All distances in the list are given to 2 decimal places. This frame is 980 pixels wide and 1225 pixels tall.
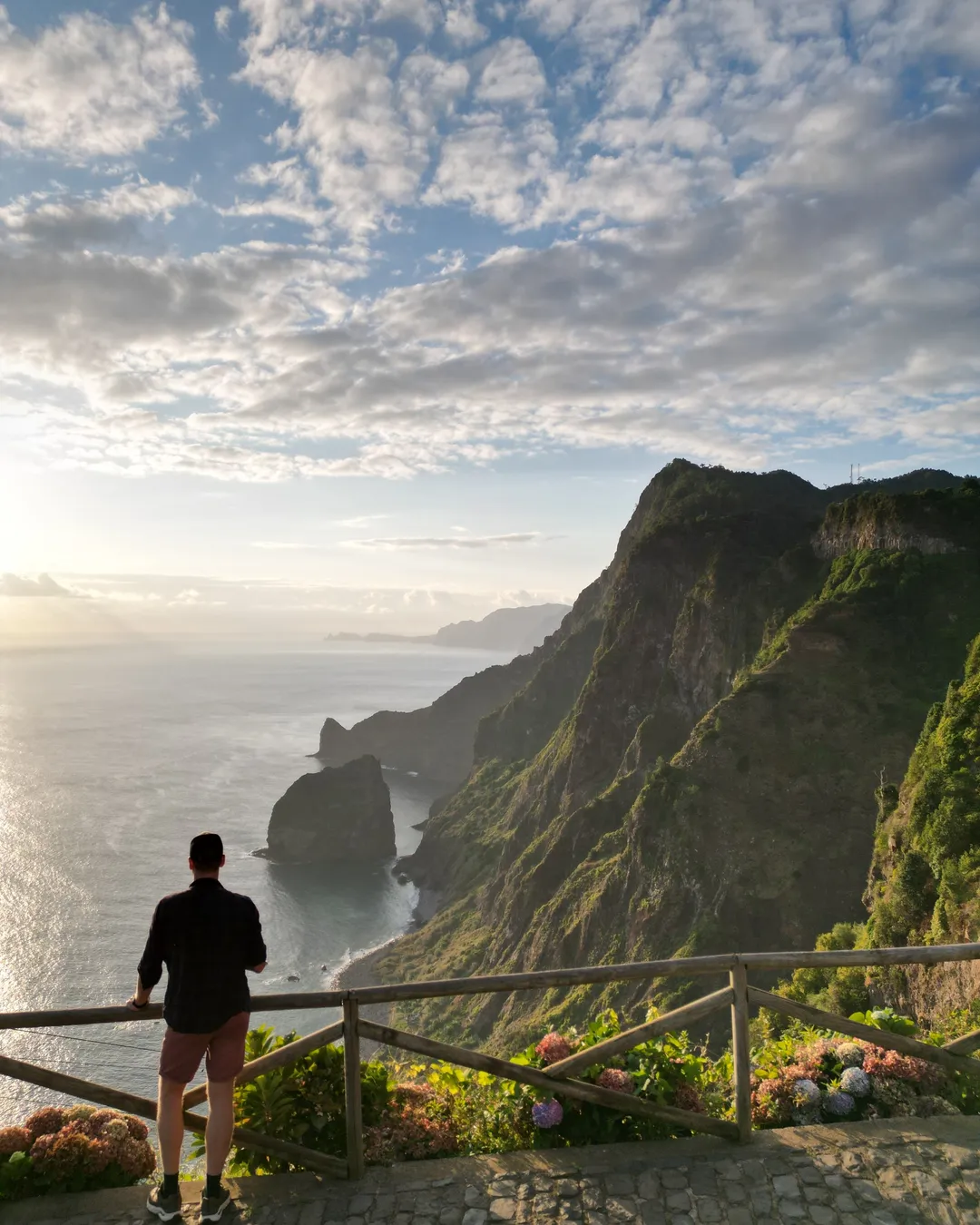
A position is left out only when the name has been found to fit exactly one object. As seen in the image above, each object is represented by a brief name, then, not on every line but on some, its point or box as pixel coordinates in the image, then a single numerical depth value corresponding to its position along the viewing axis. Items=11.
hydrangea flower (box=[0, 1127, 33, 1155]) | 6.67
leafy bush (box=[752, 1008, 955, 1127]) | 7.37
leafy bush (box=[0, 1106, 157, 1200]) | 6.54
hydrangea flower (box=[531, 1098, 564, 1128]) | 7.00
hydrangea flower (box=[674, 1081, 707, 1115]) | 7.28
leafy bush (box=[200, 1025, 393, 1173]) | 6.93
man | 6.04
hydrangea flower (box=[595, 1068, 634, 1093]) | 7.18
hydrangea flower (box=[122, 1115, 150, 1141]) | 7.06
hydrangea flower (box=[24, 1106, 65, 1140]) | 6.87
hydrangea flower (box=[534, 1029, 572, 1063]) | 7.40
